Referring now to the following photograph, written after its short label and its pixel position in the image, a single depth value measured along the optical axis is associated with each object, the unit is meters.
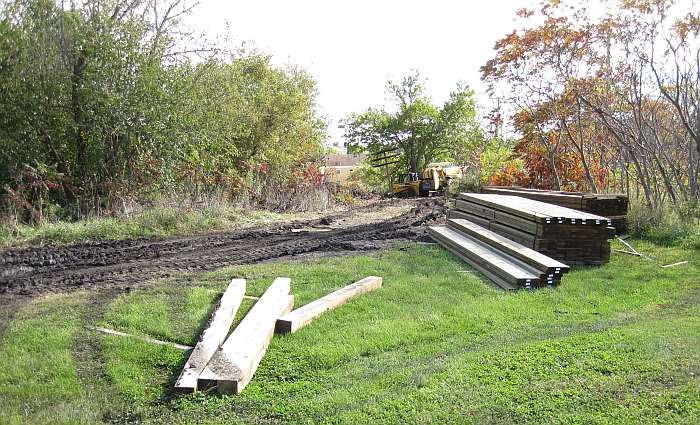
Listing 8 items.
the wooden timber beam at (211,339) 4.14
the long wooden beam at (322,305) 5.43
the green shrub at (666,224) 9.85
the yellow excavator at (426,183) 24.30
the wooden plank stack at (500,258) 7.17
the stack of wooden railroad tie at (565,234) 8.38
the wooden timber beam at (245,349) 4.14
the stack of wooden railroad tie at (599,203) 10.52
